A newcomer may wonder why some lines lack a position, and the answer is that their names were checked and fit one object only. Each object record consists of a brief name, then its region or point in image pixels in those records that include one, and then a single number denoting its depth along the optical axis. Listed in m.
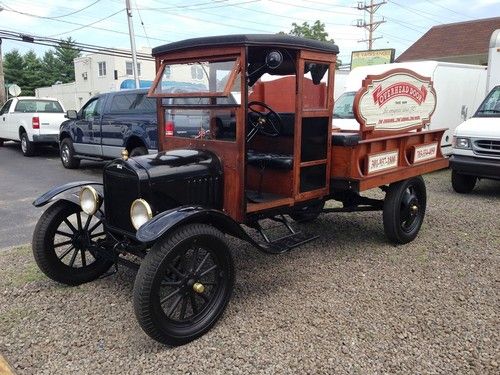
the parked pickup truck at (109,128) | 8.61
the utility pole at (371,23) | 35.22
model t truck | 3.17
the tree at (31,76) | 56.25
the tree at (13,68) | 55.66
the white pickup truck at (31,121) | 13.05
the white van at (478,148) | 7.25
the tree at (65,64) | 63.97
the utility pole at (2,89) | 21.52
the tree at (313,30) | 42.31
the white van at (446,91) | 9.65
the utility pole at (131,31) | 18.05
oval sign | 4.36
